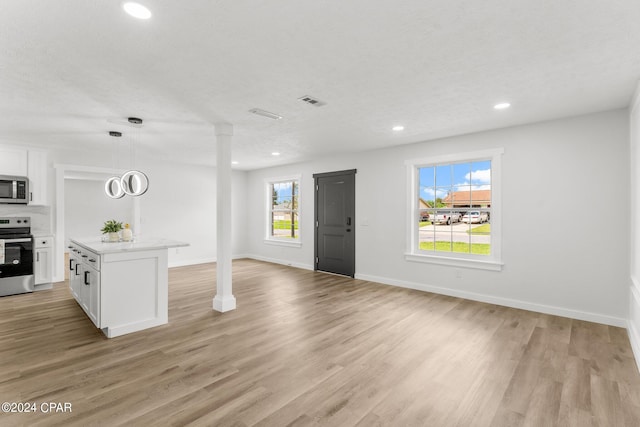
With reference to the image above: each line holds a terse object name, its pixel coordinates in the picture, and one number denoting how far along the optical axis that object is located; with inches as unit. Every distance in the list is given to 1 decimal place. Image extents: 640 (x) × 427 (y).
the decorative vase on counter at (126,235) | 169.2
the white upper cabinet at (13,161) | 201.5
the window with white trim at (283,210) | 307.6
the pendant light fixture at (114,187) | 185.3
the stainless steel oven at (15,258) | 193.2
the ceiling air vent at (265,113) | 143.9
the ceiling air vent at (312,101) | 128.7
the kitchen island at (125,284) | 128.9
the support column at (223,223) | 164.1
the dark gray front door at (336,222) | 248.8
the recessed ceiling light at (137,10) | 71.2
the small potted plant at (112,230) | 163.9
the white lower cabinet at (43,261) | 208.2
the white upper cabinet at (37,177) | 213.0
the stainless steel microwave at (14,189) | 199.5
